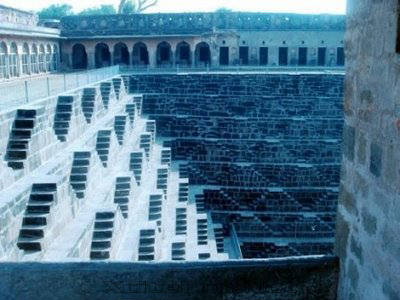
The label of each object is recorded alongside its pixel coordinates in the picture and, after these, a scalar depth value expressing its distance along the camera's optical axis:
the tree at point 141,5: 35.19
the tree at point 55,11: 53.56
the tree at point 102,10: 60.34
